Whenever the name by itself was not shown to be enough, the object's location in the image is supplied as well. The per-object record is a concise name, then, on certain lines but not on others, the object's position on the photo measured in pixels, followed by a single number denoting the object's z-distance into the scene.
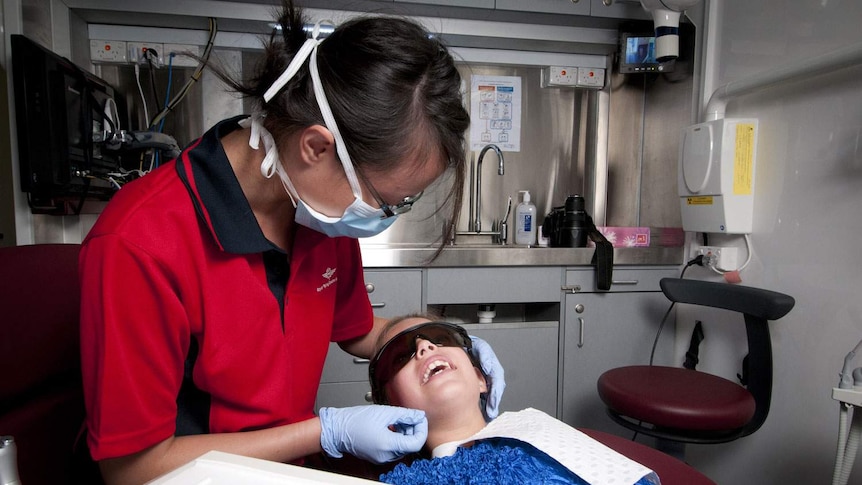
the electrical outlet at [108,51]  2.33
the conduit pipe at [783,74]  1.50
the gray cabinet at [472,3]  2.27
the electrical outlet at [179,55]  2.40
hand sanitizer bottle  2.60
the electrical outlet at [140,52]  2.33
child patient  0.89
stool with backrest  1.49
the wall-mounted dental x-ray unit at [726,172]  1.94
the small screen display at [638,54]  2.45
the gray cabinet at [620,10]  2.37
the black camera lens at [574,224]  2.35
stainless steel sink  2.06
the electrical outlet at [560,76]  2.68
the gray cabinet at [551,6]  2.29
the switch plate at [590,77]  2.71
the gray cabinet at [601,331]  2.26
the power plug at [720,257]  2.06
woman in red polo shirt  0.74
